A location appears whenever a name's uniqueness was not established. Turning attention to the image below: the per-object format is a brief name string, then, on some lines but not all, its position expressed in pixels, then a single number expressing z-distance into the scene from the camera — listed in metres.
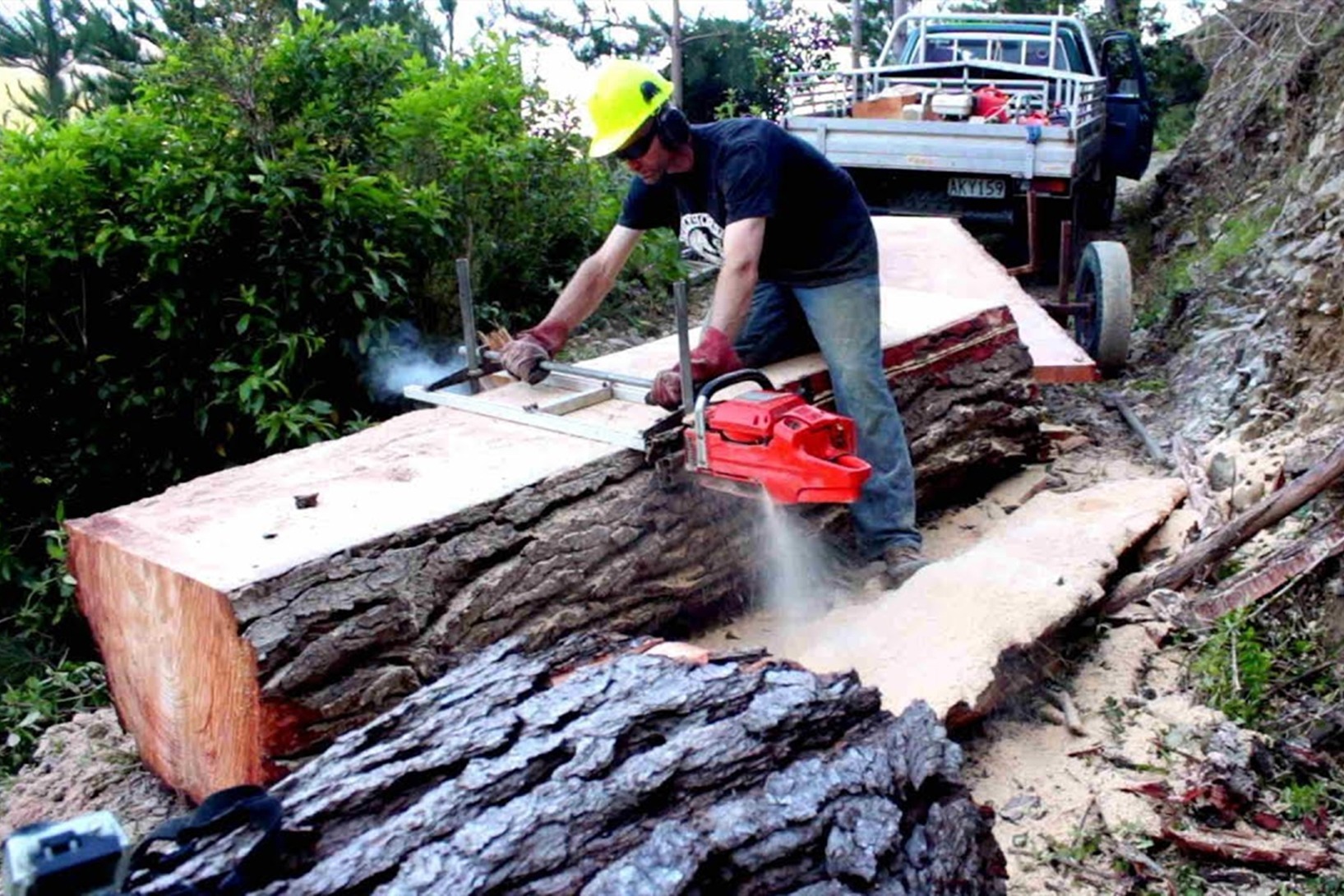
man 3.67
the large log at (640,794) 1.89
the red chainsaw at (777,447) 3.05
